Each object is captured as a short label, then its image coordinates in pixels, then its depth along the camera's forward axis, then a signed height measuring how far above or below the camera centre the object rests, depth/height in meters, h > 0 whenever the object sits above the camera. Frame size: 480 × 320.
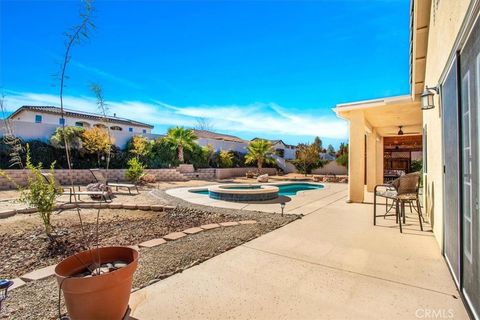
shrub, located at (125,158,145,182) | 15.26 -0.52
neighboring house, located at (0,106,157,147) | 16.91 +5.27
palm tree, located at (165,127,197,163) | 21.75 +2.14
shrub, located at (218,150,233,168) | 25.52 +0.39
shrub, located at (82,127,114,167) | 17.00 +1.55
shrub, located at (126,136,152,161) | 19.84 +1.42
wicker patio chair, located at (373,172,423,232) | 5.29 -0.50
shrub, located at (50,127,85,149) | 17.09 +1.64
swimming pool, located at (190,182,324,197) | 14.26 -1.55
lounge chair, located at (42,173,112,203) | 8.64 -1.28
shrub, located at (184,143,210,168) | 22.84 +0.79
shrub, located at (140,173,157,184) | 16.36 -1.01
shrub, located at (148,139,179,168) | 21.00 +0.73
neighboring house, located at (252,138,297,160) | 34.19 +1.78
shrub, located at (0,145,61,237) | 4.48 -0.56
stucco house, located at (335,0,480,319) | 2.26 +0.54
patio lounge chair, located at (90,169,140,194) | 11.56 -0.59
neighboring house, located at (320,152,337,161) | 32.91 +1.09
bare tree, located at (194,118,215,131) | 52.75 +8.35
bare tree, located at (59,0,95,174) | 2.66 +1.38
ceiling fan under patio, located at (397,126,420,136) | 12.56 +1.63
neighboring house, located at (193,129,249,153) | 25.80 +2.12
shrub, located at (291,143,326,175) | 25.28 +0.52
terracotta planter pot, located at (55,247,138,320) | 1.97 -1.05
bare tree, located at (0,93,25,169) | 3.62 +0.57
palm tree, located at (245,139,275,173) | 24.95 +1.38
